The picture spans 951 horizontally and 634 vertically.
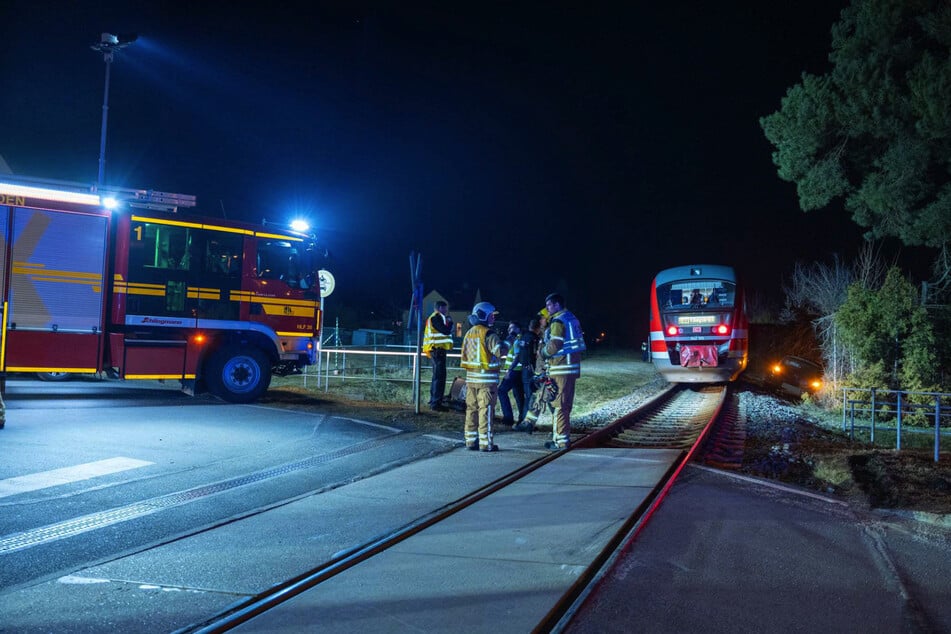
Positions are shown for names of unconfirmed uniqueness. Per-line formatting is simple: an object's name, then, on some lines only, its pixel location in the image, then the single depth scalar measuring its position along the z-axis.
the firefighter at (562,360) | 9.70
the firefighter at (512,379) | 11.60
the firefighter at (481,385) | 9.53
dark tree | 14.09
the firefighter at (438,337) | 12.54
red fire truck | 12.37
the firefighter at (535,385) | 11.48
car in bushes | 24.12
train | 19.19
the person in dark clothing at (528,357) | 11.91
